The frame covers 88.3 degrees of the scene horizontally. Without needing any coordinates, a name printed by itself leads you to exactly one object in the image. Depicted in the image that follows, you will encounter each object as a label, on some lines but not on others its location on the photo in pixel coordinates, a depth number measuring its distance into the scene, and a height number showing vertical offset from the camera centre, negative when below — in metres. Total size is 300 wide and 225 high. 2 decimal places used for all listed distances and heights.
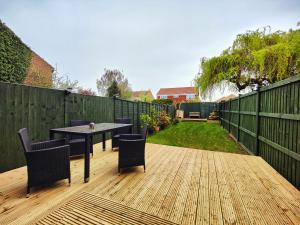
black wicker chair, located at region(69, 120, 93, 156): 3.44 -0.80
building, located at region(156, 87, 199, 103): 34.94 +4.18
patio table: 2.36 -0.55
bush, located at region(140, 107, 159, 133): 7.53 -0.41
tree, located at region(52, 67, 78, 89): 8.97 +1.75
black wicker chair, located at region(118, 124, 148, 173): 2.68 -0.76
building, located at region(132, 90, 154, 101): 31.19 +3.77
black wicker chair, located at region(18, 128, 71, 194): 1.97 -0.72
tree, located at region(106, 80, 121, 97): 17.62 +2.37
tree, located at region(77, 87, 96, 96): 12.48 +1.79
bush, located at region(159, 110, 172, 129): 9.44 -0.56
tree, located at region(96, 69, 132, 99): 23.33 +4.55
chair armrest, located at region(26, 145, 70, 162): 1.96 -0.59
